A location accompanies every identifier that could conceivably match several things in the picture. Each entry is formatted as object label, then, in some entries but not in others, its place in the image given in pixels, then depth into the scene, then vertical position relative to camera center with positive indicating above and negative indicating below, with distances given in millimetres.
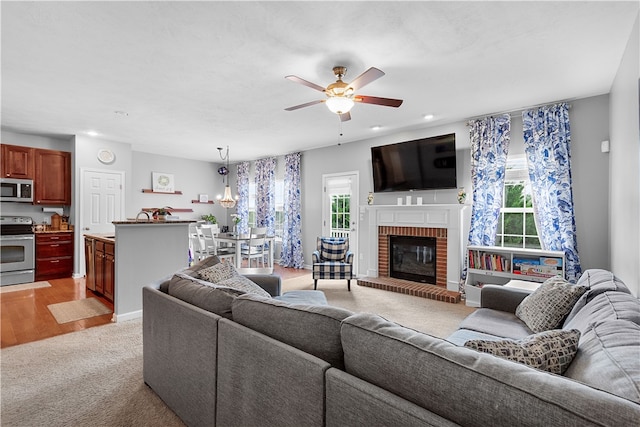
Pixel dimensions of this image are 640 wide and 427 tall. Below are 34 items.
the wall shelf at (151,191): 7266 +588
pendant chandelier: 6250 +291
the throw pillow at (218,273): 2367 -441
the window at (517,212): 4277 +23
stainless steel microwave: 5184 +459
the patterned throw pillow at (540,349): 1070 -478
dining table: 5729 -457
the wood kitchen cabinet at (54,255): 5492 -693
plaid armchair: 4996 -758
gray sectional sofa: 778 -515
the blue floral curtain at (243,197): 8258 +488
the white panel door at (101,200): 5828 +310
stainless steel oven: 5105 -557
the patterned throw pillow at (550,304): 2057 -622
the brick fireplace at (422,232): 4641 -289
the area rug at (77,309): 3661 -1167
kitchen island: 3502 -477
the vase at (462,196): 4617 +265
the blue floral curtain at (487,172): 4297 +577
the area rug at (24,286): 4841 -1124
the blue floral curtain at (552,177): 3771 +451
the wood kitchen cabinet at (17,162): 5242 +942
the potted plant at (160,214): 3977 +25
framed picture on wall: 7456 +822
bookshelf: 3809 -673
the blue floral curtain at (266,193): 7527 +541
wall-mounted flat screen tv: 4723 +807
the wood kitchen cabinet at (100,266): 3891 -669
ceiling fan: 2766 +1123
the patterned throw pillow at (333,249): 5277 -579
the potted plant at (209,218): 8352 -64
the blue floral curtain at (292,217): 6949 -43
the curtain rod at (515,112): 3904 +1380
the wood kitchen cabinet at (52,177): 5566 +717
